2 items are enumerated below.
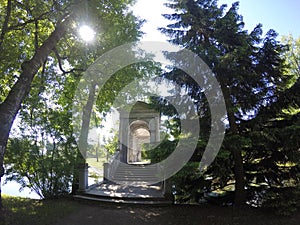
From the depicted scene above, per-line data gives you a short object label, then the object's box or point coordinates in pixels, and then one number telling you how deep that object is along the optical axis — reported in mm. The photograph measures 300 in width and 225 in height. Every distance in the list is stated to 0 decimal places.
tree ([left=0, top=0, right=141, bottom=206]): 5285
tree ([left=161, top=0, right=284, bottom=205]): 5809
